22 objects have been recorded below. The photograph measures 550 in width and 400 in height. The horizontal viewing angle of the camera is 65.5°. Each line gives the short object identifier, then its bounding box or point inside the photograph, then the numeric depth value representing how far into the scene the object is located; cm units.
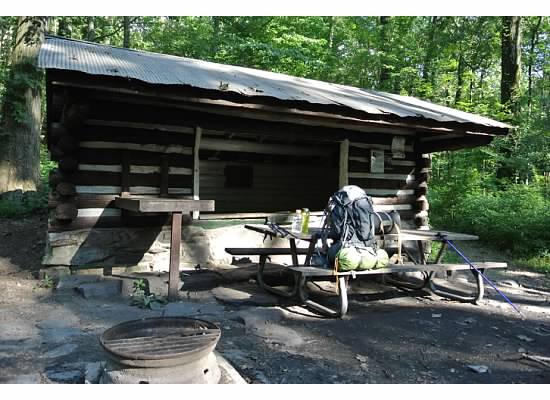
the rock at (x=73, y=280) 534
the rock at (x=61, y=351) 346
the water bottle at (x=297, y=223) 585
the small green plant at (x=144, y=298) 489
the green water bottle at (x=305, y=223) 555
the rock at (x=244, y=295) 523
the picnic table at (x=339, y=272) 466
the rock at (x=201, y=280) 559
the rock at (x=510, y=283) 690
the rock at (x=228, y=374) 288
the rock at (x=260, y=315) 451
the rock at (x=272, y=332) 399
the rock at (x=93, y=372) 279
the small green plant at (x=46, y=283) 546
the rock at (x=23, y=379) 296
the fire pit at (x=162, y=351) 256
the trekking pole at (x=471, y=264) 526
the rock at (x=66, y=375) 300
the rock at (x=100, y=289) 516
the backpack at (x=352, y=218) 471
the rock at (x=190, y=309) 461
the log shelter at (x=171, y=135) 519
